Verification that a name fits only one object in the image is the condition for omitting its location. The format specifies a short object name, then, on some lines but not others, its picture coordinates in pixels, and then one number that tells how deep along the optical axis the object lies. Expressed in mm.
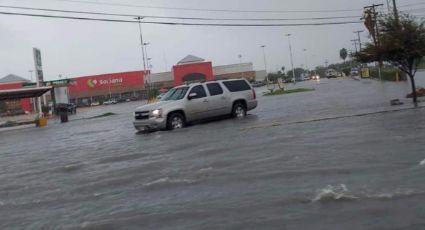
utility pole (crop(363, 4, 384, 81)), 22098
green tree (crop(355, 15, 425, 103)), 20859
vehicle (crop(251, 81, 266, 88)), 121744
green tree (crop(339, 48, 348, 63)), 155775
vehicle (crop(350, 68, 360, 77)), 100150
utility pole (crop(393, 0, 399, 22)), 21578
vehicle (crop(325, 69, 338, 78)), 118638
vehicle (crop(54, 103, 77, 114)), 61344
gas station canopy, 41656
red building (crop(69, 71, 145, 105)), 127500
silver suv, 20047
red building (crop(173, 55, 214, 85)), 120375
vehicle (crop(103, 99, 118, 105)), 112631
